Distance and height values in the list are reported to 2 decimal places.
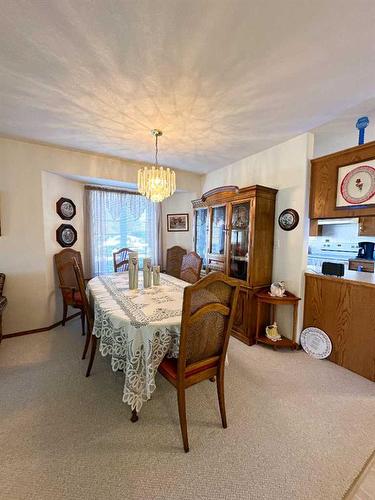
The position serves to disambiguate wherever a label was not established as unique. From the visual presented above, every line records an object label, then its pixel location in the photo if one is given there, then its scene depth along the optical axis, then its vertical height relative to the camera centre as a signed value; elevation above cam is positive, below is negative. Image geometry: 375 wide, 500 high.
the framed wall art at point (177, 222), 4.27 +0.25
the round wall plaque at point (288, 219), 2.52 +0.20
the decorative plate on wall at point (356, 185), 2.00 +0.51
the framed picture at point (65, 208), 3.12 +0.37
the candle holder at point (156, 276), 2.38 -0.48
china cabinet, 2.63 -0.10
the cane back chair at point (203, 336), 1.25 -0.67
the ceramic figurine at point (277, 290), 2.52 -0.66
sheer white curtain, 3.62 +0.14
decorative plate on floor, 2.31 -1.21
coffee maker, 3.64 -0.23
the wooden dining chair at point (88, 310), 1.89 -0.73
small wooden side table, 2.45 -0.87
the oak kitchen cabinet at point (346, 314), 2.01 -0.82
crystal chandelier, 2.22 +0.55
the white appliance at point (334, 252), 4.09 -0.32
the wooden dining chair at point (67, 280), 2.89 -0.69
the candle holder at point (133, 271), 2.18 -0.39
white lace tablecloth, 1.41 -0.72
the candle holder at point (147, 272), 2.27 -0.42
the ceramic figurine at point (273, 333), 2.59 -1.22
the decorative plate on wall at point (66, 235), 3.16 -0.04
